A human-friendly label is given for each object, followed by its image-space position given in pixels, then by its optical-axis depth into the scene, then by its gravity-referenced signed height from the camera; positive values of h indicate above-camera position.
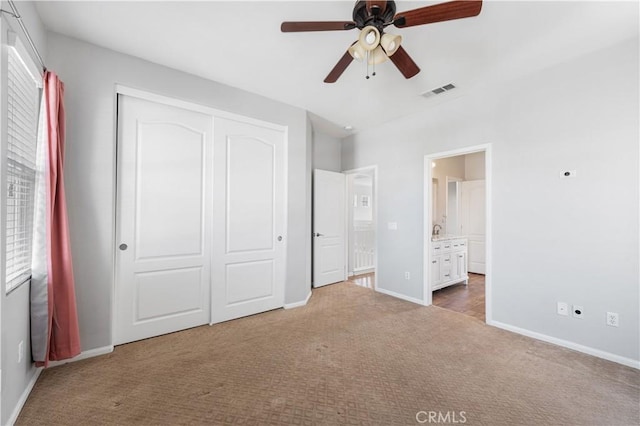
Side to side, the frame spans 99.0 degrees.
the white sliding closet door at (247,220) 3.13 -0.06
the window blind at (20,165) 1.70 +0.33
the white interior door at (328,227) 4.64 -0.20
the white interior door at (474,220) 5.64 -0.08
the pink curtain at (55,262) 1.97 -0.36
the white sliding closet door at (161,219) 2.62 -0.04
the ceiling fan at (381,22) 1.54 +1.17
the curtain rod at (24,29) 1.57 +1.17
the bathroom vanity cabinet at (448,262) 4.19 -0.75
